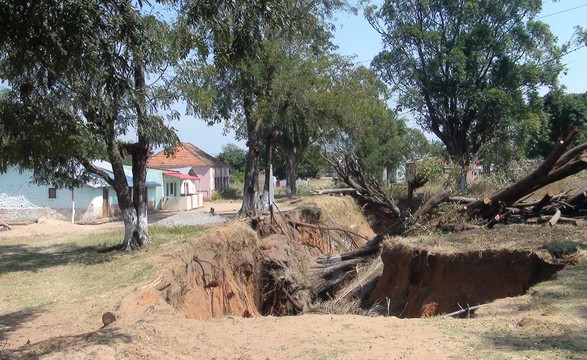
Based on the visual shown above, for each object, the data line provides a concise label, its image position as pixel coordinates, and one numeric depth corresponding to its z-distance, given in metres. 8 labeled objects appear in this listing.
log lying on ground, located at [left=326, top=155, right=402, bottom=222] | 17.03
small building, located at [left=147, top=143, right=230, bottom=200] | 58.91
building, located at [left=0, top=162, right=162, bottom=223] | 35.38
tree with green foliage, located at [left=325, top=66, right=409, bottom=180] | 29.25
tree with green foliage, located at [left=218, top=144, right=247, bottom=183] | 93.56
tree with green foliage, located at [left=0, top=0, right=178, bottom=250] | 7.81
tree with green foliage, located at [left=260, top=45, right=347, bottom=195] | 27.41
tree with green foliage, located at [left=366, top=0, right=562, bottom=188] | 30.95
